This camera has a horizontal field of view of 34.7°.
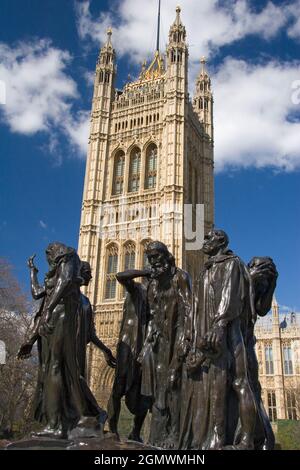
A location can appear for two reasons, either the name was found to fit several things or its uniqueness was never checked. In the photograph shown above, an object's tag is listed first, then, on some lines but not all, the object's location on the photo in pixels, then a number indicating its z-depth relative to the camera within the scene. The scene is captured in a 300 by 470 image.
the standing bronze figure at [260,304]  4.24
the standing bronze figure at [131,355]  5.10
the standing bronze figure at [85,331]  4.95
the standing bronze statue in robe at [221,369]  4.02
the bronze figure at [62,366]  4.56
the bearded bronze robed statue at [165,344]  4.74
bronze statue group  4.13
